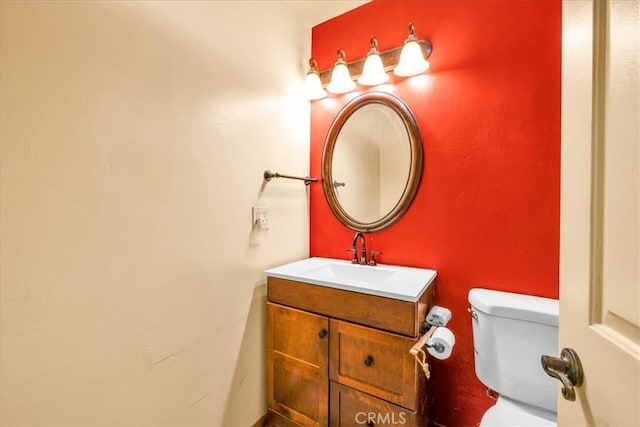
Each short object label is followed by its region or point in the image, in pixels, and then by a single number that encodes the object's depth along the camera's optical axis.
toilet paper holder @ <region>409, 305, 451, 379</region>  1.04
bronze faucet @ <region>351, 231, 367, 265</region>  1.62
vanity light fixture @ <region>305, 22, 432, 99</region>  1.40
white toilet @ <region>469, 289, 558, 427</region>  1.03
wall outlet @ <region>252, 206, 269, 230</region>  1.46
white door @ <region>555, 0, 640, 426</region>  0.38
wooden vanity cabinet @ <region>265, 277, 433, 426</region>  1.11
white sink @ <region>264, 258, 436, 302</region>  1.15
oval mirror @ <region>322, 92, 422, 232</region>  1.53
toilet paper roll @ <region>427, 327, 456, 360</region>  1.08
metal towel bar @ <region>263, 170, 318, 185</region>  1.52
